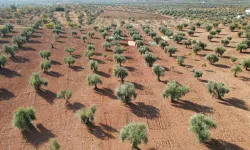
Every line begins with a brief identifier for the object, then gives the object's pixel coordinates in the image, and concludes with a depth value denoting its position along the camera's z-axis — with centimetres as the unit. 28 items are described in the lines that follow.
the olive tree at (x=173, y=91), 2435
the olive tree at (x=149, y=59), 3454
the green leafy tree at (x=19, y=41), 4261
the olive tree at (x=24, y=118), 1976
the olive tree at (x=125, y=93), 2400
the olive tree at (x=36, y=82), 2685
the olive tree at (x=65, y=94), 2473
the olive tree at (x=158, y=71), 2986
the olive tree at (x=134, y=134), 1726
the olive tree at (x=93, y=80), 2716
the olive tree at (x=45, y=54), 3673
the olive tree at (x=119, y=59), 3497
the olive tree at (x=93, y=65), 3249
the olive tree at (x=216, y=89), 2510
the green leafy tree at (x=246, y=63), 3238
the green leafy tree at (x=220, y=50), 3873
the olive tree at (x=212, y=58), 3549
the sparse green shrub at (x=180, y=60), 3543
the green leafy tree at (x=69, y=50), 3990
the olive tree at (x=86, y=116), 2087
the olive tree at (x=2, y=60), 3227
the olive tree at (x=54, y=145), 1700
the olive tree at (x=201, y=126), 1826
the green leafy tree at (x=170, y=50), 3979
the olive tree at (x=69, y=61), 3464
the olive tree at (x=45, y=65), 3225
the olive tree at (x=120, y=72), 2904
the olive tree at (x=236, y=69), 3080
